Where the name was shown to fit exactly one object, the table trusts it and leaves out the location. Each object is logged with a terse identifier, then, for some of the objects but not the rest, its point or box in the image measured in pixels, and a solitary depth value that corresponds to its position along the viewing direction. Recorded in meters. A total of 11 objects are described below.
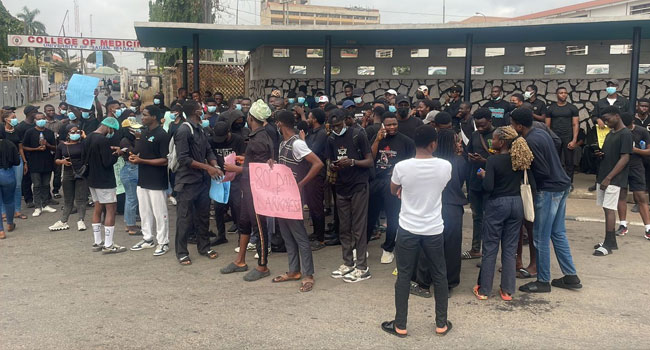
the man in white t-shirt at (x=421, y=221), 4.41
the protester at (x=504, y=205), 5.10
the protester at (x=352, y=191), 5.90
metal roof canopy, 10.87
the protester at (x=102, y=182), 6.97
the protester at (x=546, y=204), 5.35
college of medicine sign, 34.09
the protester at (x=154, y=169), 6.76
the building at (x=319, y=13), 118.14
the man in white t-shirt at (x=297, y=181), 5.54
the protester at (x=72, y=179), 8.12
